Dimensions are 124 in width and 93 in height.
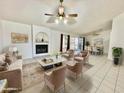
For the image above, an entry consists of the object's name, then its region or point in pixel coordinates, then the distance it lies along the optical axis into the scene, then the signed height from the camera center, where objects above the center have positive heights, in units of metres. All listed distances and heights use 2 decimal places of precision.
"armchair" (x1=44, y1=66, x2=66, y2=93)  1.60 -0.97
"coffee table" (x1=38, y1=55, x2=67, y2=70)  2.97 -0.95
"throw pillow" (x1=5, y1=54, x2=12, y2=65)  2.57 -0.69
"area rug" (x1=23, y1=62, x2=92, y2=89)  2.16 -1.33
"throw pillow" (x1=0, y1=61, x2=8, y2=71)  1.79 -0.74
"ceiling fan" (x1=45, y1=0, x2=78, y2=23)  2.32 +1.15
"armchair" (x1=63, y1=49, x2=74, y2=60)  4.38 -0.84
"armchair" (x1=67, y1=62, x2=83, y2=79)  2.34 -0.97
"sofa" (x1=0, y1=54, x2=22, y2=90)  1.66 -0.96
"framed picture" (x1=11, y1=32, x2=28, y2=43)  4.04 +0.35
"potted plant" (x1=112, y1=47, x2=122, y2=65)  3.96 -0.65
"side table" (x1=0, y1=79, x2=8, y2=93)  1.29 -0.94
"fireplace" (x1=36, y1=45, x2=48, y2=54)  5.19 -0.51
